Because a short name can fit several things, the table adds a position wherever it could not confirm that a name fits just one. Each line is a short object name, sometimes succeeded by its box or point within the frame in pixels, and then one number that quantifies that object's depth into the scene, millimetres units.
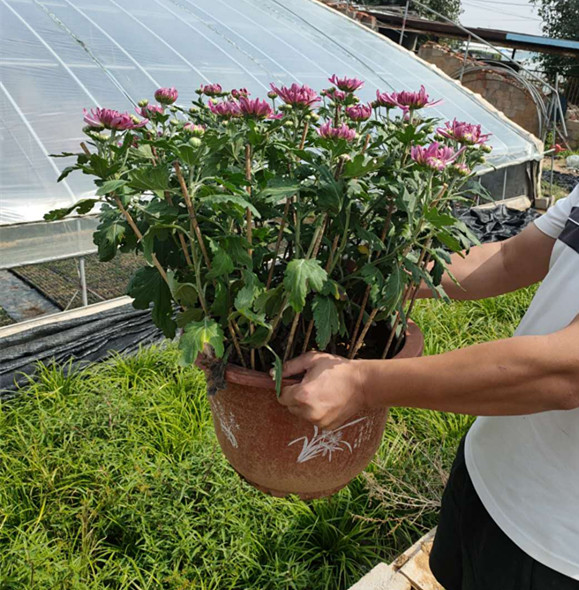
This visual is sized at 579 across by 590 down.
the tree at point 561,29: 18250
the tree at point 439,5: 21047
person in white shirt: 812
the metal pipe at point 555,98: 6807
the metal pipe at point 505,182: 6594
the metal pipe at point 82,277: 3192
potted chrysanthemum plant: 836
